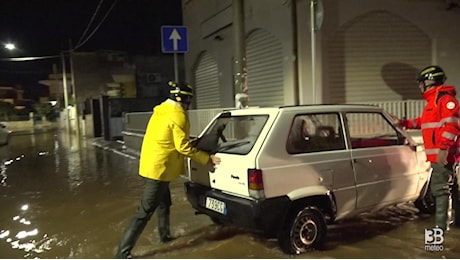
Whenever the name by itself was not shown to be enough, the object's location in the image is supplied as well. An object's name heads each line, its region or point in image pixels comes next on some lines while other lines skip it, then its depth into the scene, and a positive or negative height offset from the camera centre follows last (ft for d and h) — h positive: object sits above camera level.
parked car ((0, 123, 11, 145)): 64.54 -3.26
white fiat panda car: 12.23 -2.32
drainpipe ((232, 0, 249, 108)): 20.47 +2.72
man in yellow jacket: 13.07 -1.55
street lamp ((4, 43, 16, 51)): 76.02 +13.71
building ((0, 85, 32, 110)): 175.94 +9.70
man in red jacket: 13.44 -1.13
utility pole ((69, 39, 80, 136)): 86.13 +4.42
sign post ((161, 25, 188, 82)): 22.54 +4.10
